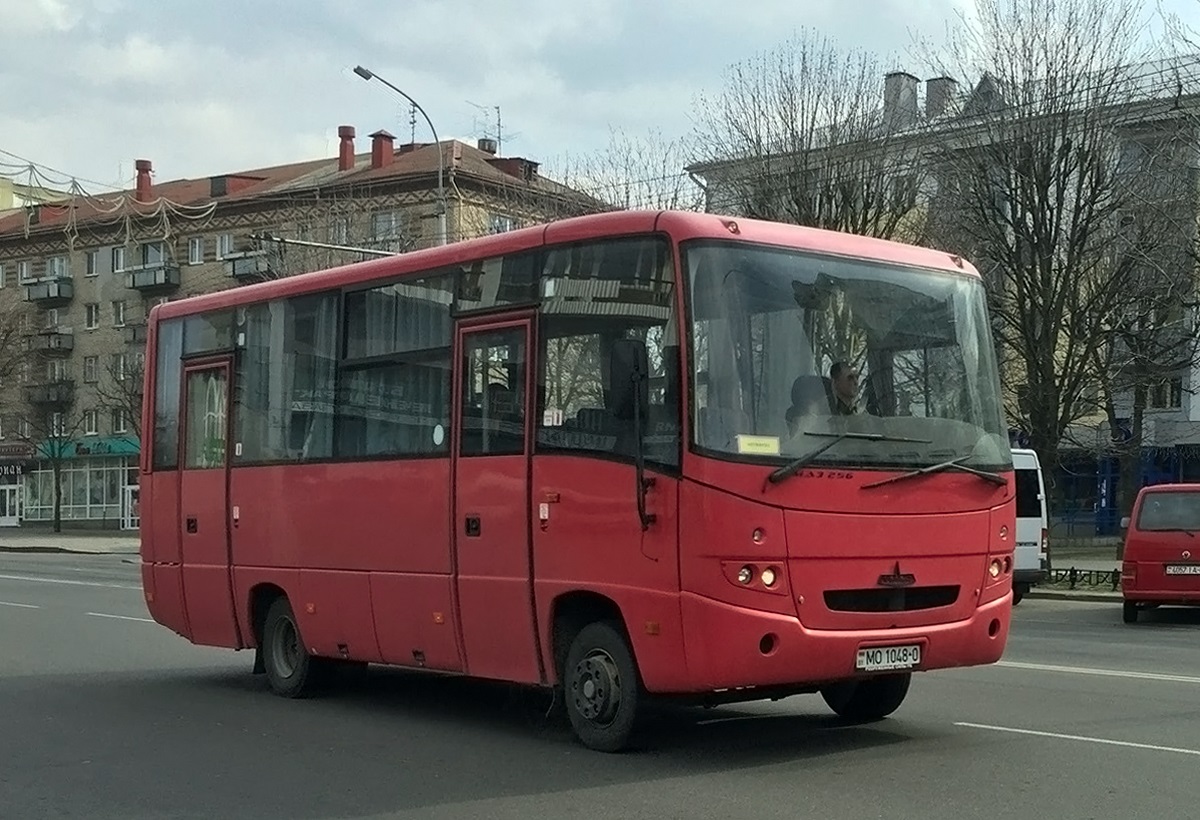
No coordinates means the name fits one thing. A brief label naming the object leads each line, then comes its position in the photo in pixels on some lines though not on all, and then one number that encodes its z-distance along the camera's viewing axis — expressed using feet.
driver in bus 29.35
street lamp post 100.12
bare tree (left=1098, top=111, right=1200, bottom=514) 88.74
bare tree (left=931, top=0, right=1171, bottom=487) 90.89
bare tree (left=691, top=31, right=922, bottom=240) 94.89
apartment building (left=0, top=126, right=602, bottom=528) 197.98
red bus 28.25
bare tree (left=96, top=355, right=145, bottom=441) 197.67
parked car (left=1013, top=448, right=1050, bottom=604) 81.51
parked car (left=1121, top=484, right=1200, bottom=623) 65.36
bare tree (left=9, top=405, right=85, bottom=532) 213.25
